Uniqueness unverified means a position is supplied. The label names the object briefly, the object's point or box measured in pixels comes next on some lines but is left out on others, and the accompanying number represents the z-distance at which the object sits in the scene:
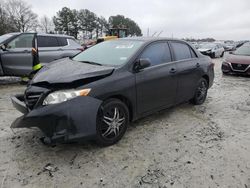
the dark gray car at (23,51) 5.35
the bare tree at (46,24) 52.95
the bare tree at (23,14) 45.61
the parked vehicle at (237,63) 7.42
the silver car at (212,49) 15.65
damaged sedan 2.21
